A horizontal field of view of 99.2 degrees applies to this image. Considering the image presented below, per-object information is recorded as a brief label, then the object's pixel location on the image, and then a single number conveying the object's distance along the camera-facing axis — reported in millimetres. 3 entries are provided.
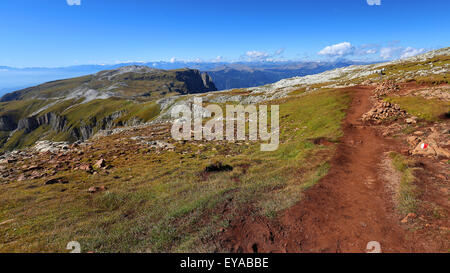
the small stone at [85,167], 21033
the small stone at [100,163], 21881
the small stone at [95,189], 15494
